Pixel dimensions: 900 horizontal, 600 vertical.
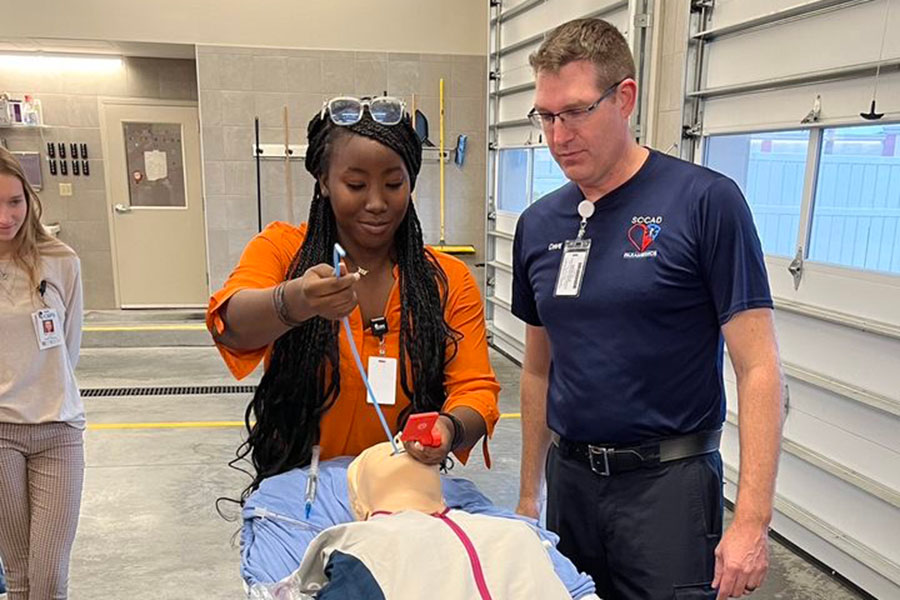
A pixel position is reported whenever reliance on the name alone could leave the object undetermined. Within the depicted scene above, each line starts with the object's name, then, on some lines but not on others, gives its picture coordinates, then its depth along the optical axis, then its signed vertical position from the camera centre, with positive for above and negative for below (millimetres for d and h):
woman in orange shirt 1354 -288
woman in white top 2102 -731
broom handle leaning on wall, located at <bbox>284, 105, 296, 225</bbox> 6434 +8
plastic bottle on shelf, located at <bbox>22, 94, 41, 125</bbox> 6461 +602
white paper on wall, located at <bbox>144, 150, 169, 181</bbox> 6979 +139
